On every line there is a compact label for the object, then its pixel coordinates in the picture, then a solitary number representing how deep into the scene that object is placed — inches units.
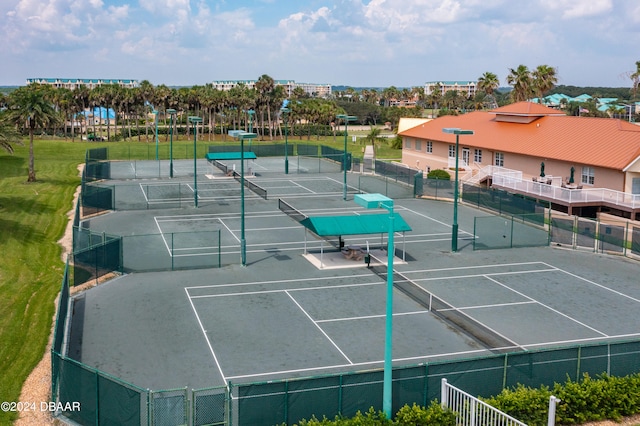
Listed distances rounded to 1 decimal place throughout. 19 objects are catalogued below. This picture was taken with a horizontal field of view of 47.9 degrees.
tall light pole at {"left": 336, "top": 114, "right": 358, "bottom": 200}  2254.1
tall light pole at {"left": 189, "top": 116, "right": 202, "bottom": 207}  2070.9
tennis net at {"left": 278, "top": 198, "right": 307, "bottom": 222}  1926.7
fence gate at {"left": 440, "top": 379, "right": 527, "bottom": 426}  721.6
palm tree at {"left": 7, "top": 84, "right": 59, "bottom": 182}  2372.0
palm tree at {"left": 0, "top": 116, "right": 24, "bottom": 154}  1764.5
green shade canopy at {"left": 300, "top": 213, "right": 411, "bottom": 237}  1408.7
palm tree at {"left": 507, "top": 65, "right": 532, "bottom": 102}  3742.6
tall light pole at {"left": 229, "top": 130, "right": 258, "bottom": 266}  1398.9
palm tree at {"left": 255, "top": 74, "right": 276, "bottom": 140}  4781.0
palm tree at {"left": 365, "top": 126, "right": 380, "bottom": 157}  4083.7
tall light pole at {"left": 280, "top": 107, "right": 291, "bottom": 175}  2903.3
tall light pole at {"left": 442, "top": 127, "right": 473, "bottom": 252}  1507.8
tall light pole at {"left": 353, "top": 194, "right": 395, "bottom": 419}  722.2
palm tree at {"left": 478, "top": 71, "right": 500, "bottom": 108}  4352.9
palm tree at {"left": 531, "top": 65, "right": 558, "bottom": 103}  3671.3
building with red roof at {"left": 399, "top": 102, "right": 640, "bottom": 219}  1990.7
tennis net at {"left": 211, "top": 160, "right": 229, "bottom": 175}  2849.9
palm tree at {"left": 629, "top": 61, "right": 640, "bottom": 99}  4047.7
